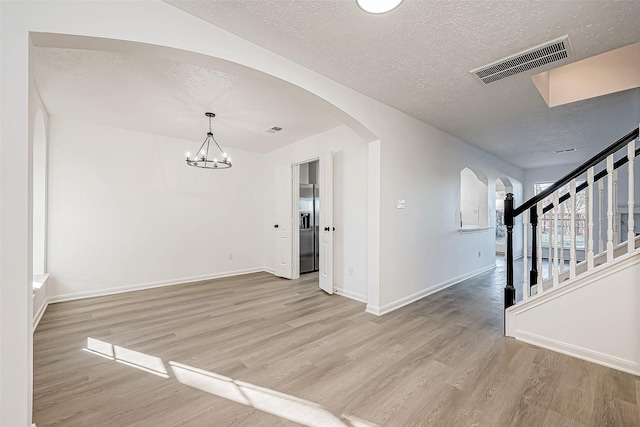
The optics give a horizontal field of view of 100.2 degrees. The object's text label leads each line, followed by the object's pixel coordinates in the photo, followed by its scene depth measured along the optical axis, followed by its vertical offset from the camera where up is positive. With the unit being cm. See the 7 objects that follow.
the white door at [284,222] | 522 -19
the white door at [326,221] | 427 -13
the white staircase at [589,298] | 212 -74
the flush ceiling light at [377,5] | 171 +136
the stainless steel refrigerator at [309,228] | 571 -32
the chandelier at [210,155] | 505 +114
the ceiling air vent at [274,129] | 429 +138
